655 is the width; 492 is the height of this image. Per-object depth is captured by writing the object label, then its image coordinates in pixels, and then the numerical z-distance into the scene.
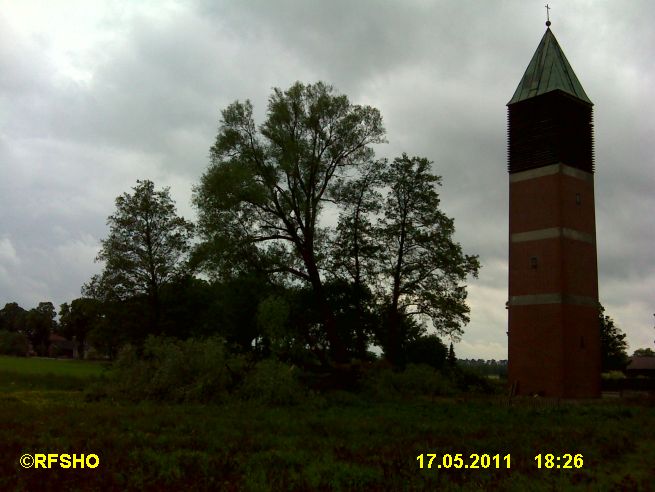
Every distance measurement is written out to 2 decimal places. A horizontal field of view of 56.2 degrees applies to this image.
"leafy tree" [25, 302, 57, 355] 126.69
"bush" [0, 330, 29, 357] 102.56
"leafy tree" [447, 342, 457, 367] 58.47
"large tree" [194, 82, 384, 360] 32.78
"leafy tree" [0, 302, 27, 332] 131.12
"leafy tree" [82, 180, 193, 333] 44.12
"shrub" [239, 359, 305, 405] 22.41
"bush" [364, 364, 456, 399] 28.28
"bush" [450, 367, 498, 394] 35.47
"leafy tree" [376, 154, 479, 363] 36.12
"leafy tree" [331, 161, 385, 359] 37.38
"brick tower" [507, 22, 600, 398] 32.72
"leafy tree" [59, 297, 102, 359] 105.19
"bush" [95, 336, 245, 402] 22.53
